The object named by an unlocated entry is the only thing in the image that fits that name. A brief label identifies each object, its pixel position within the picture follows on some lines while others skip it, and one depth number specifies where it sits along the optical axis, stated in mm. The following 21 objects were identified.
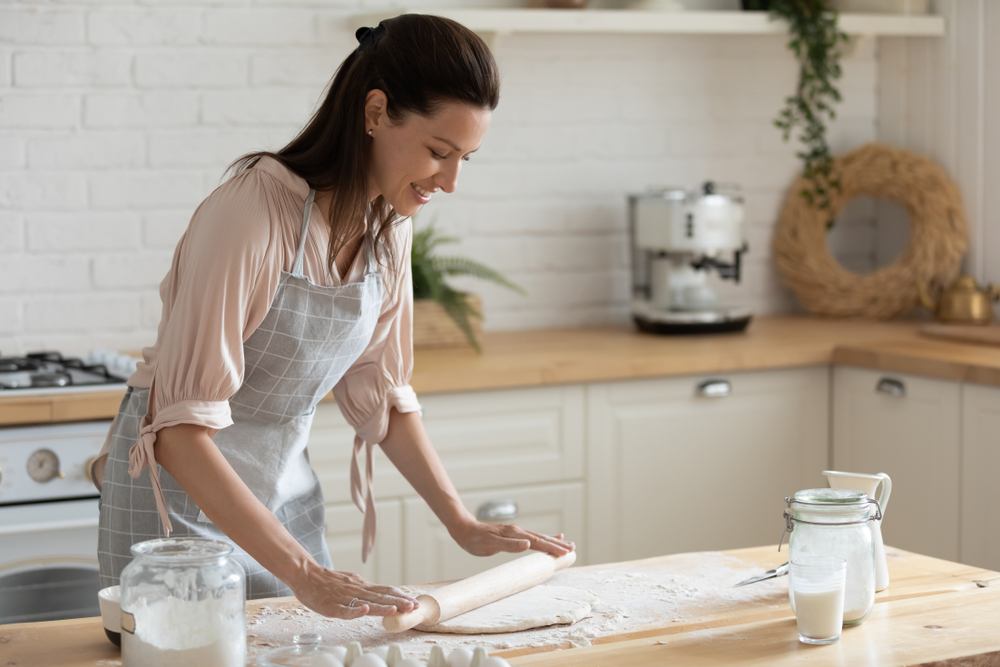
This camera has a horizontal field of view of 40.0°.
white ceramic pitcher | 1722
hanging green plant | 3896
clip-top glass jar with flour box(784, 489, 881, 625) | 1541
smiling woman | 1649
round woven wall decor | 3939
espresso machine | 3686
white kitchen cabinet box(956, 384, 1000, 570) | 3074
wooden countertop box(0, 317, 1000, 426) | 3047
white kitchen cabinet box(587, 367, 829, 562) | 3283
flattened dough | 1597
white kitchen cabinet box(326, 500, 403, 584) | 3010
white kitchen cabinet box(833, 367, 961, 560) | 3213
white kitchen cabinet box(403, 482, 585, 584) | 3092
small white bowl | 1495
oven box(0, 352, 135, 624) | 2668
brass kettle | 3783
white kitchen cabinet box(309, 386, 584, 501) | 3006
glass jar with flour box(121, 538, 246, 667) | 1346
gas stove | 2777
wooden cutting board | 3422
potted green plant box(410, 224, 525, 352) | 3414
